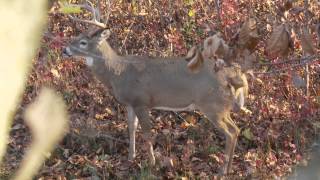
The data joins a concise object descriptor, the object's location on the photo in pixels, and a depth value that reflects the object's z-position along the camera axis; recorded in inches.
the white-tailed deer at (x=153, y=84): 523.5
